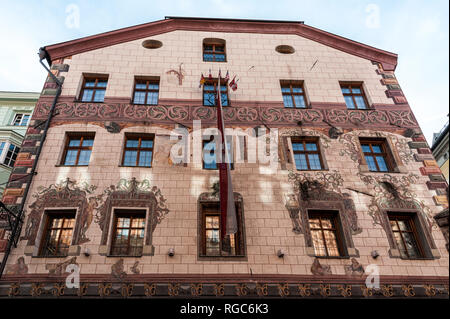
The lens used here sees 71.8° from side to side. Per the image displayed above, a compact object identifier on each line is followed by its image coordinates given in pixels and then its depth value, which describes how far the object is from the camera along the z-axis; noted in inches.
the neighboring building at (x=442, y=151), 979.9
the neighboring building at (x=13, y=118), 797.2
